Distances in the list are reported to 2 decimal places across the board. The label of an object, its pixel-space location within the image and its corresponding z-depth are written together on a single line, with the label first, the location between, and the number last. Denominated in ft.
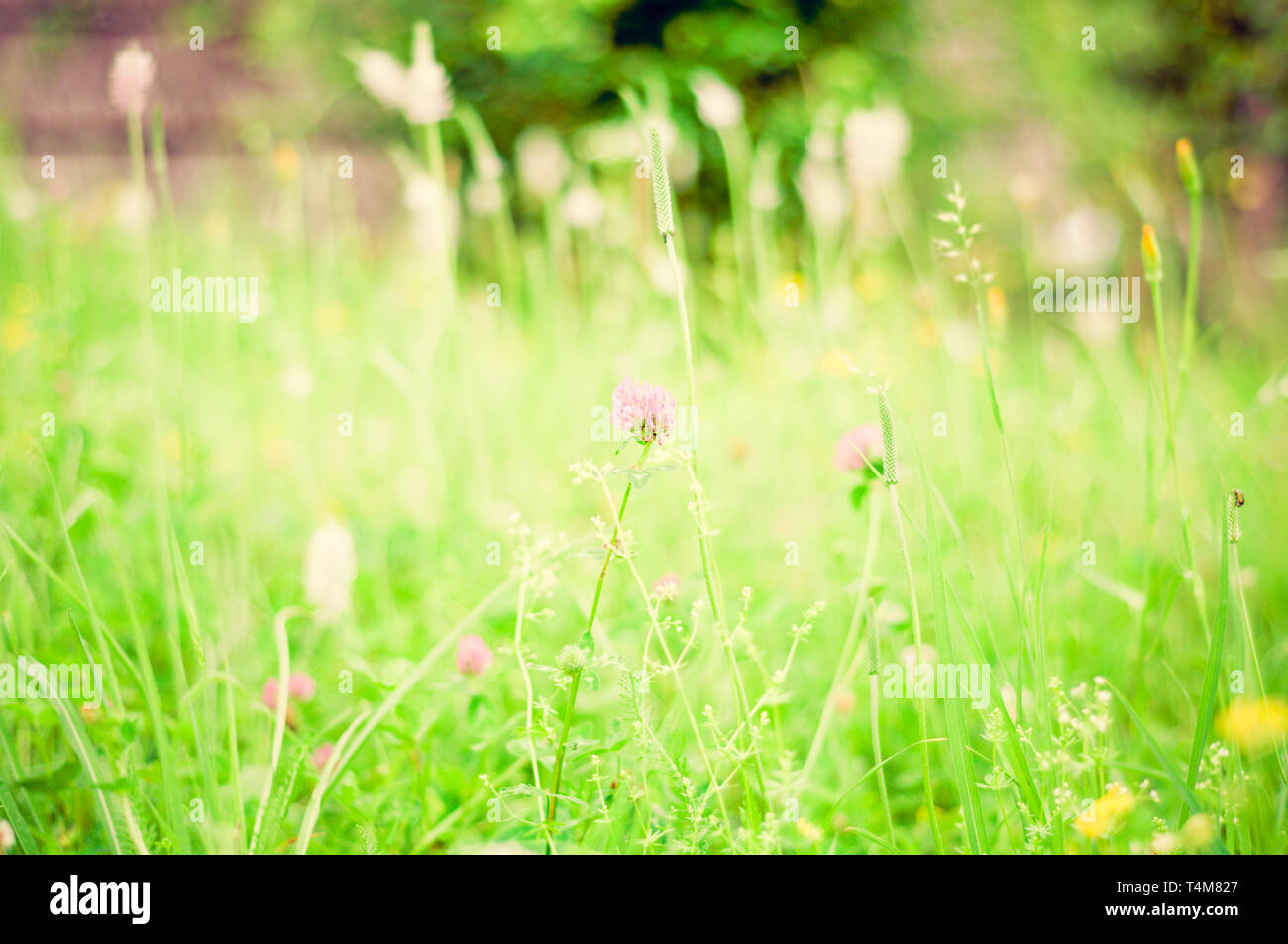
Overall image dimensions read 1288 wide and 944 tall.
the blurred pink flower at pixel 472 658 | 4.88
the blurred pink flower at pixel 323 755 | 4.90
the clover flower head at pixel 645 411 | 4.67
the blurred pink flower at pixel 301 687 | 4.96
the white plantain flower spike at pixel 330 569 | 4.97
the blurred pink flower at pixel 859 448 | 4.94
